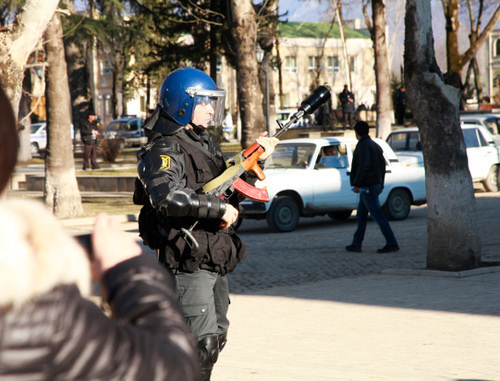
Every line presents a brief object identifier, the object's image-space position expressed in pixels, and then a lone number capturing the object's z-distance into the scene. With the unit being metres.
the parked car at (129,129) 48.88
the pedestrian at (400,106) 39.94
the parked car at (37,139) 43.47
